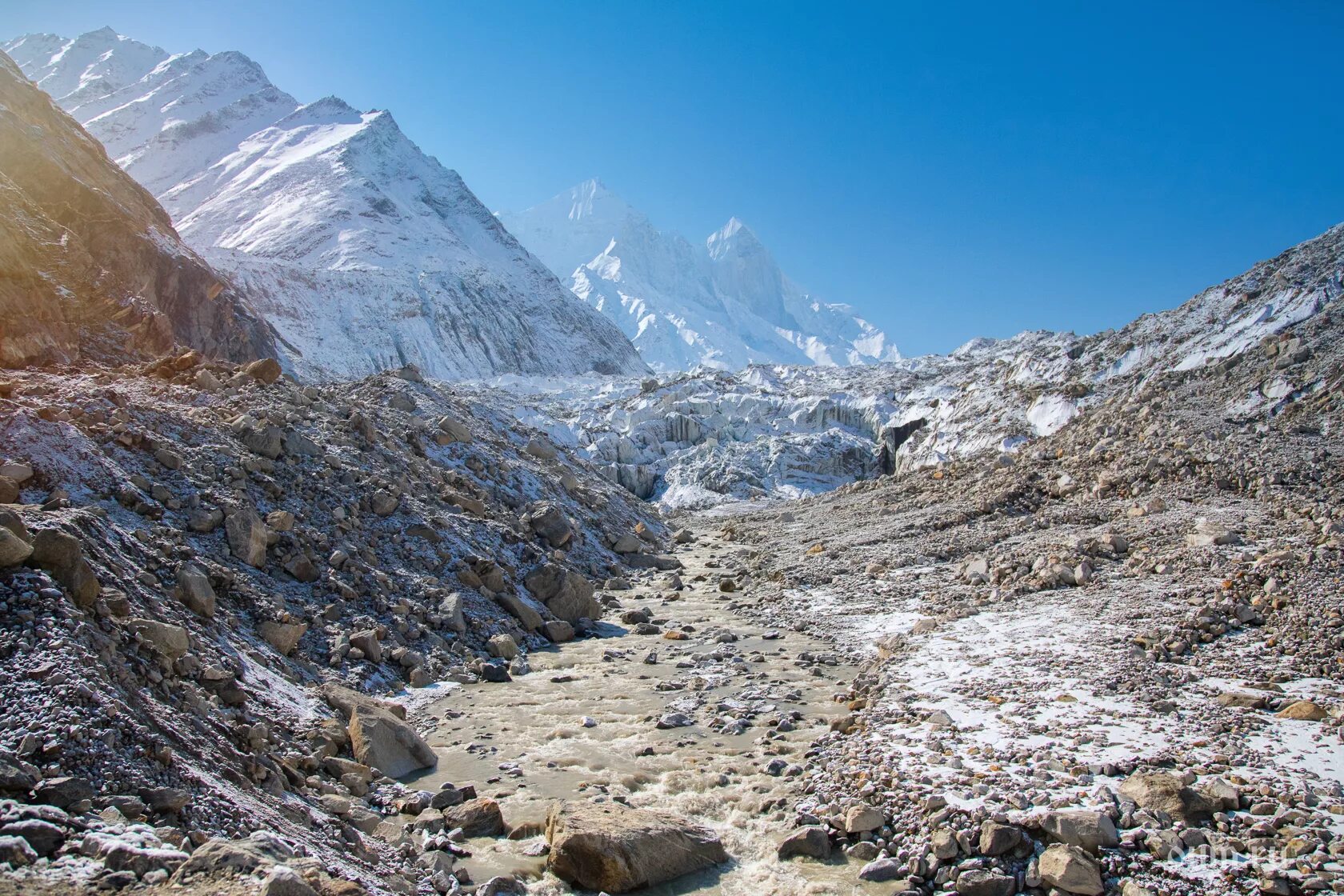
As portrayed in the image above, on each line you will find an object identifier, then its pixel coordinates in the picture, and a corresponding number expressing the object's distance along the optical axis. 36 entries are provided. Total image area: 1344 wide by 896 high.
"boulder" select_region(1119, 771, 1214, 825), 6.05
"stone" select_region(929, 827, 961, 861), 6.28
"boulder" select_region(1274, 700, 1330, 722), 7.50
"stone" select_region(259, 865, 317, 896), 4.32
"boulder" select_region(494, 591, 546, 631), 15.15
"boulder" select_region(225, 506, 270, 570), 11.95
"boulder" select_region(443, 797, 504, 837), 7.26
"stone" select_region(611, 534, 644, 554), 24.12
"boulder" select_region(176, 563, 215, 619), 9.47
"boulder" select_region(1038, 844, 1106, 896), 5.62
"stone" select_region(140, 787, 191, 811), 5.15
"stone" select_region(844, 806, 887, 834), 6.89
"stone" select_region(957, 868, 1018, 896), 5.86
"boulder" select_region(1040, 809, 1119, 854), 5.93
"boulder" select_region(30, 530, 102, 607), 6.66
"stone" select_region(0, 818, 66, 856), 4.36
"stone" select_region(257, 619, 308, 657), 10.47
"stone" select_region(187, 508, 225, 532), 11.67
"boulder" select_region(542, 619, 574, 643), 15.12
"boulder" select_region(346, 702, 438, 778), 8.60
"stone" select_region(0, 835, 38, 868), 4.21
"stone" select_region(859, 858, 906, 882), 6.34
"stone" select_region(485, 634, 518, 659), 13.43
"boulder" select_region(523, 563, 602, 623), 16.28
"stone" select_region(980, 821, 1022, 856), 6.16
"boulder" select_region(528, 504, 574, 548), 19.89
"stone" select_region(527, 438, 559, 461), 28.56
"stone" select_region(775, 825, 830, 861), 6.80
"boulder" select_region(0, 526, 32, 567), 6.28
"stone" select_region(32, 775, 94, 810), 4.73
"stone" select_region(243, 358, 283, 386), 18.23
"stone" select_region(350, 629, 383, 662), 11.61
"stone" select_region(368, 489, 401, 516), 15.84
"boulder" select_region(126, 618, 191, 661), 7.34
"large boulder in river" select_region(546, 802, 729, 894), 6.41
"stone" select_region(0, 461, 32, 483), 9.55
